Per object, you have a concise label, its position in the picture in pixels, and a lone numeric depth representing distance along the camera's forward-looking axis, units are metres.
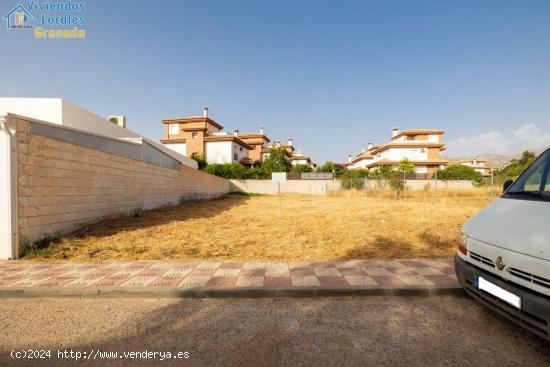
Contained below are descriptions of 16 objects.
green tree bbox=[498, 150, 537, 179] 41.09
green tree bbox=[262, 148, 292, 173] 36.22
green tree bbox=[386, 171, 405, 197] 20.27
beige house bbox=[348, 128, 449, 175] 40.44
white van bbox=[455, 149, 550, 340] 2.05
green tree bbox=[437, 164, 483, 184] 29.99
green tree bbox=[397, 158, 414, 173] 35.55
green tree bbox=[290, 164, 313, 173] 40.47
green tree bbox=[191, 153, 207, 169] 33.81
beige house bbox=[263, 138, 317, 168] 57.12
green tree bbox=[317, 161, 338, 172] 43.39
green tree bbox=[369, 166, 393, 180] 22.48
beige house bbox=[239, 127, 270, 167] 47.84
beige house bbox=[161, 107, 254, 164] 36.31
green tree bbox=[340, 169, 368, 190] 24.91
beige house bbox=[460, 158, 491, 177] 64.06
